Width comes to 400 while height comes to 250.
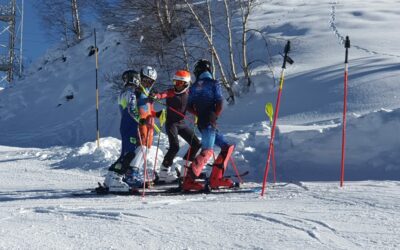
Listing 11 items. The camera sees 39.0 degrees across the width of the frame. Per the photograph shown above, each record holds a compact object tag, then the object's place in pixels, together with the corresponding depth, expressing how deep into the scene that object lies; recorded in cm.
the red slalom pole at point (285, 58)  690
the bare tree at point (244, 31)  1647
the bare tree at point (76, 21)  3234
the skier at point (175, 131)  855
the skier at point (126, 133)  766
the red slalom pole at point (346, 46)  724
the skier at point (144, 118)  767
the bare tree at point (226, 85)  1577
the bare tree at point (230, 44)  1572
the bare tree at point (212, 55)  1574
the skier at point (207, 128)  757
